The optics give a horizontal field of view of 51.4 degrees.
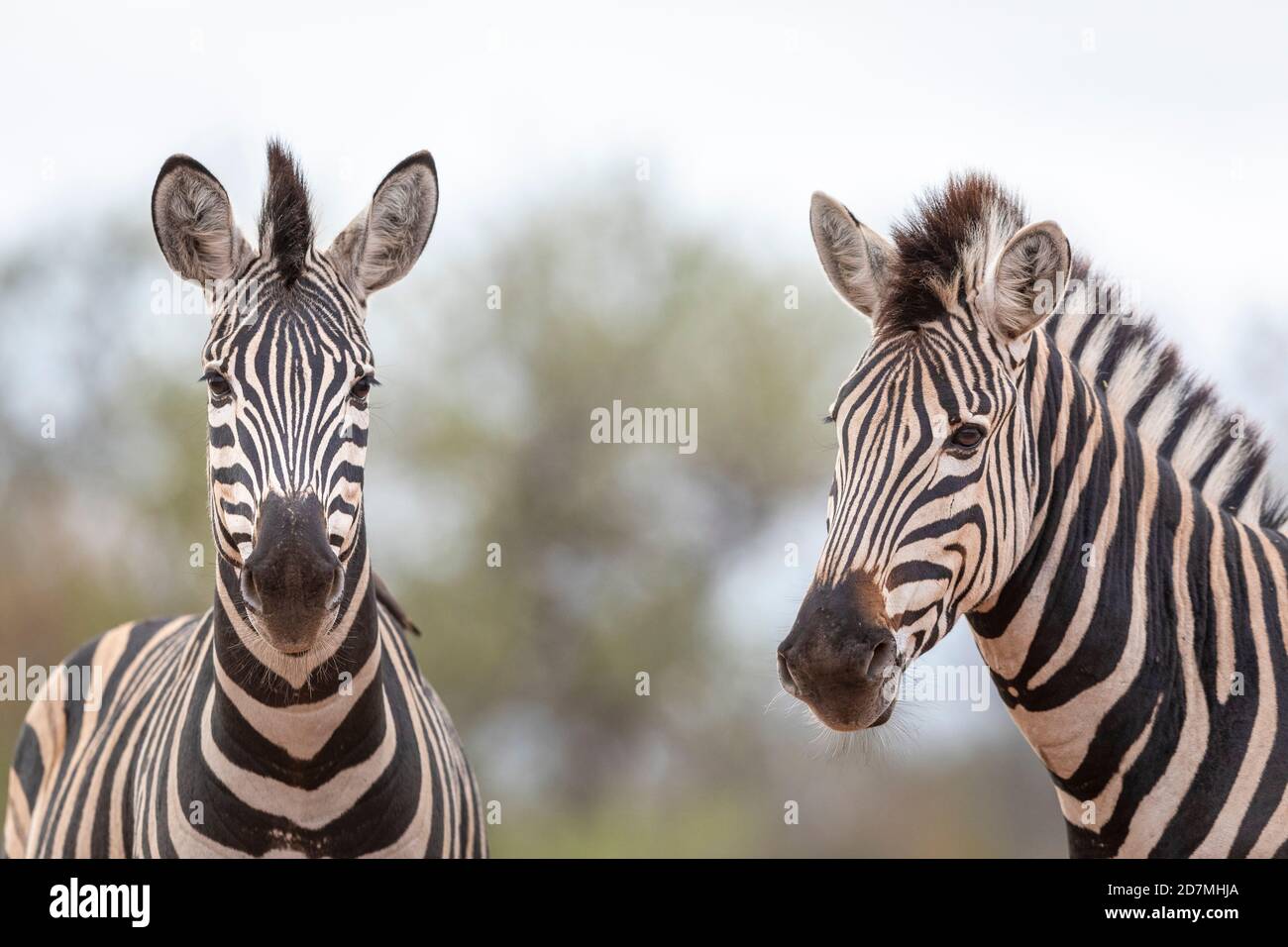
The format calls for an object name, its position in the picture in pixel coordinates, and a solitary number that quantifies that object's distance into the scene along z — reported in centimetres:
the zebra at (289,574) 515
